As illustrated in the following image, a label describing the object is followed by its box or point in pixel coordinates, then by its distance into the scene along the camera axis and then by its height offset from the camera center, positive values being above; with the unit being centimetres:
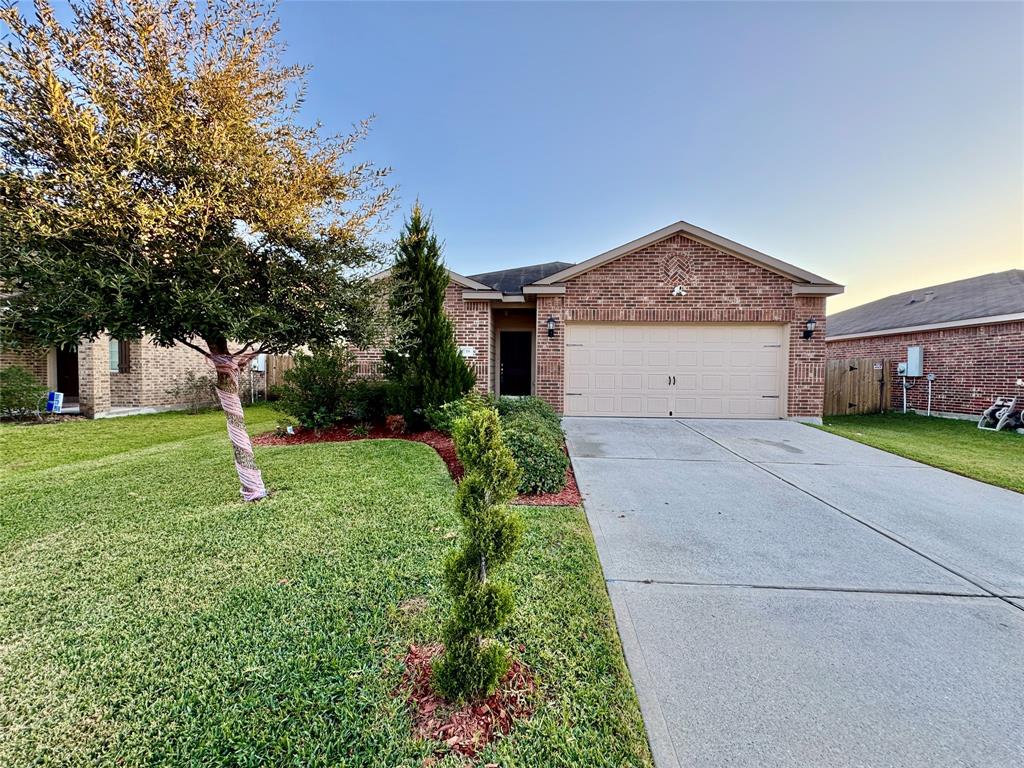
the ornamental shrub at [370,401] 755 -49
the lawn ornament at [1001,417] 922 -82
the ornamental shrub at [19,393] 878 -47
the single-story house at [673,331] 907 +111
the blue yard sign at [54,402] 977 -72
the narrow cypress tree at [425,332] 687 +78
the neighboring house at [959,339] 991 +120
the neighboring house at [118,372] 981 +2
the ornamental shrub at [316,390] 717 -27
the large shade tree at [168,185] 283 +151
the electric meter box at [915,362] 1176 +56
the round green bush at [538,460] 461 -99
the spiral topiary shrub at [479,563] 167 -83
